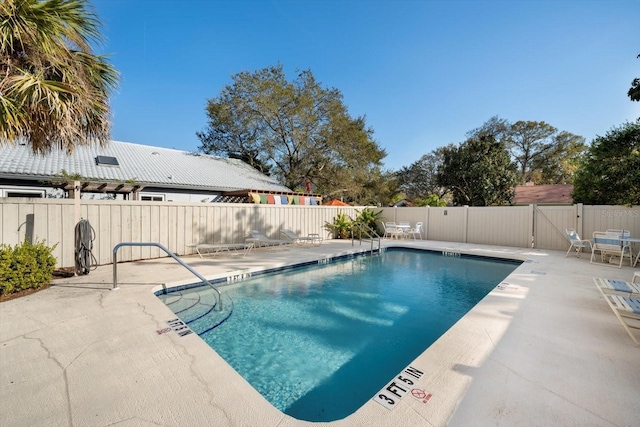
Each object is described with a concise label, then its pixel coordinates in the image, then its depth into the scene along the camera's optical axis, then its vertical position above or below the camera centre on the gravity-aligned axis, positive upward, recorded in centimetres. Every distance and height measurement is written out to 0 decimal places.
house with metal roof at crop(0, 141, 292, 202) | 991 +170
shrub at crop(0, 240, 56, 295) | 433 -92
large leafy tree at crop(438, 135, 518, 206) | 1970 +293
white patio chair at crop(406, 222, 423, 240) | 1315 -82
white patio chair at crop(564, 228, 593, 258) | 879 -79
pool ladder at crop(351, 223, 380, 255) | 1304 -90
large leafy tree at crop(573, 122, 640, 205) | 967 +169
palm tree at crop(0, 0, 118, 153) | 394 +227
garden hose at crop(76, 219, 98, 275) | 548 -69
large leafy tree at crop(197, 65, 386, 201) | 2067 +638
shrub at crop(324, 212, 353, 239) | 1364 -62
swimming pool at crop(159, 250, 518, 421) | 290 -171
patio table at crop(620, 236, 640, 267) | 732 -64
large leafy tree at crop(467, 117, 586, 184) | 2855 +693
